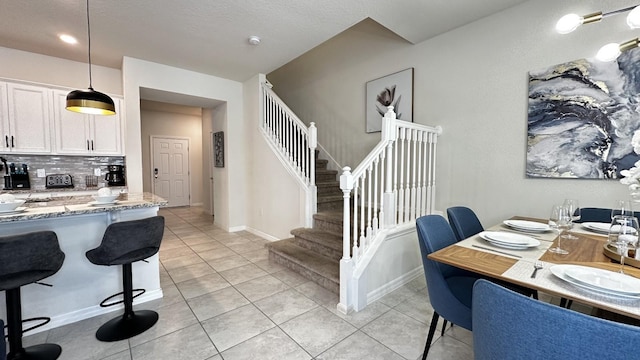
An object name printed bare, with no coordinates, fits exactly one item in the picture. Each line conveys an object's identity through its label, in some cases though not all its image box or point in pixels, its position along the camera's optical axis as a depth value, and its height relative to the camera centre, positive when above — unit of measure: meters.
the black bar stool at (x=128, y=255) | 1.93 -0.63
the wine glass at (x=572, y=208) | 1.50 -0.23
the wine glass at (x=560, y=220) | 1.49 -0.30
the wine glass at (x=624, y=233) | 1.18 -0.32
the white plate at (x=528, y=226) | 1.90 -0.43
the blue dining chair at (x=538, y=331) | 0.65 -0.45
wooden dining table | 0.98 -0.48
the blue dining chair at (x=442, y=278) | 1.50 -0.72
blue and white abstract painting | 2.15 +0.45
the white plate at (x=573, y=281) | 0.97 -0.46
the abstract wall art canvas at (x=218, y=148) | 5.18 +0.45
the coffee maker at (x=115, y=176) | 4.17 -0.07
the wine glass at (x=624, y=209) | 1.32 -0.21
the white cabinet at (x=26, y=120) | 3.34 +0.69
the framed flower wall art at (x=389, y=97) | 3.54 +1.03
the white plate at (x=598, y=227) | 1.82 -0.42
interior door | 7.48 +0.03
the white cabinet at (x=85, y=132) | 3.65 +0.58
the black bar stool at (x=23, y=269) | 1.54 -0.60
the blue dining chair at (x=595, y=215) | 2.16 -0.39
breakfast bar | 1.98 -0.74
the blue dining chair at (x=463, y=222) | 2.19 -0.46
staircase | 2.79 -0.99
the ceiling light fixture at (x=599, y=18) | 1.28 +0.74
